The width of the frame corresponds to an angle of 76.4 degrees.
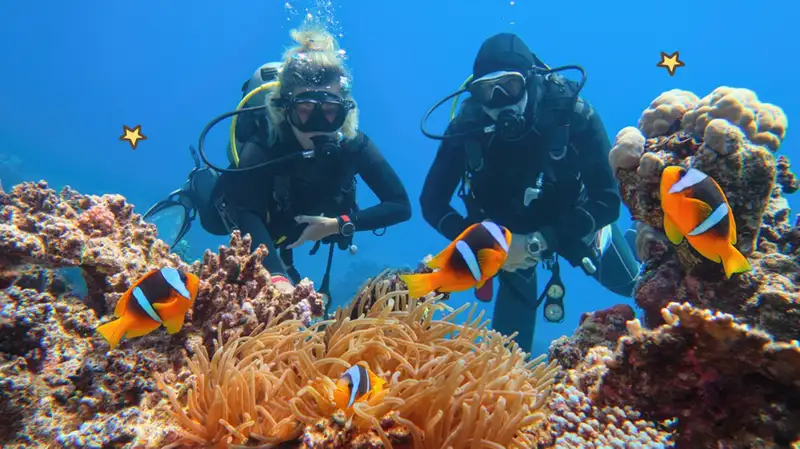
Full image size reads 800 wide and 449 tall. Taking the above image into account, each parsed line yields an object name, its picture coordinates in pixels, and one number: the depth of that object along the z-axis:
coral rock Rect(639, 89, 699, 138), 0.94
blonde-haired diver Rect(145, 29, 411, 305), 1.36
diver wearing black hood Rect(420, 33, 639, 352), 1.38
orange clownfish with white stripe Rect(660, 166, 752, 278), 0.62
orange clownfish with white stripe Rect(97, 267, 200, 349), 0.63
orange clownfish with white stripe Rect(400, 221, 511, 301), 0.76
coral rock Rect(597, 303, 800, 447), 0.40
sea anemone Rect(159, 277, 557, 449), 0.51
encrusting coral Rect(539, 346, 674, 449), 0.51
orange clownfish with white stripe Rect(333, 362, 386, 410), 0.50
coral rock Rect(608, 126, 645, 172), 0.88
